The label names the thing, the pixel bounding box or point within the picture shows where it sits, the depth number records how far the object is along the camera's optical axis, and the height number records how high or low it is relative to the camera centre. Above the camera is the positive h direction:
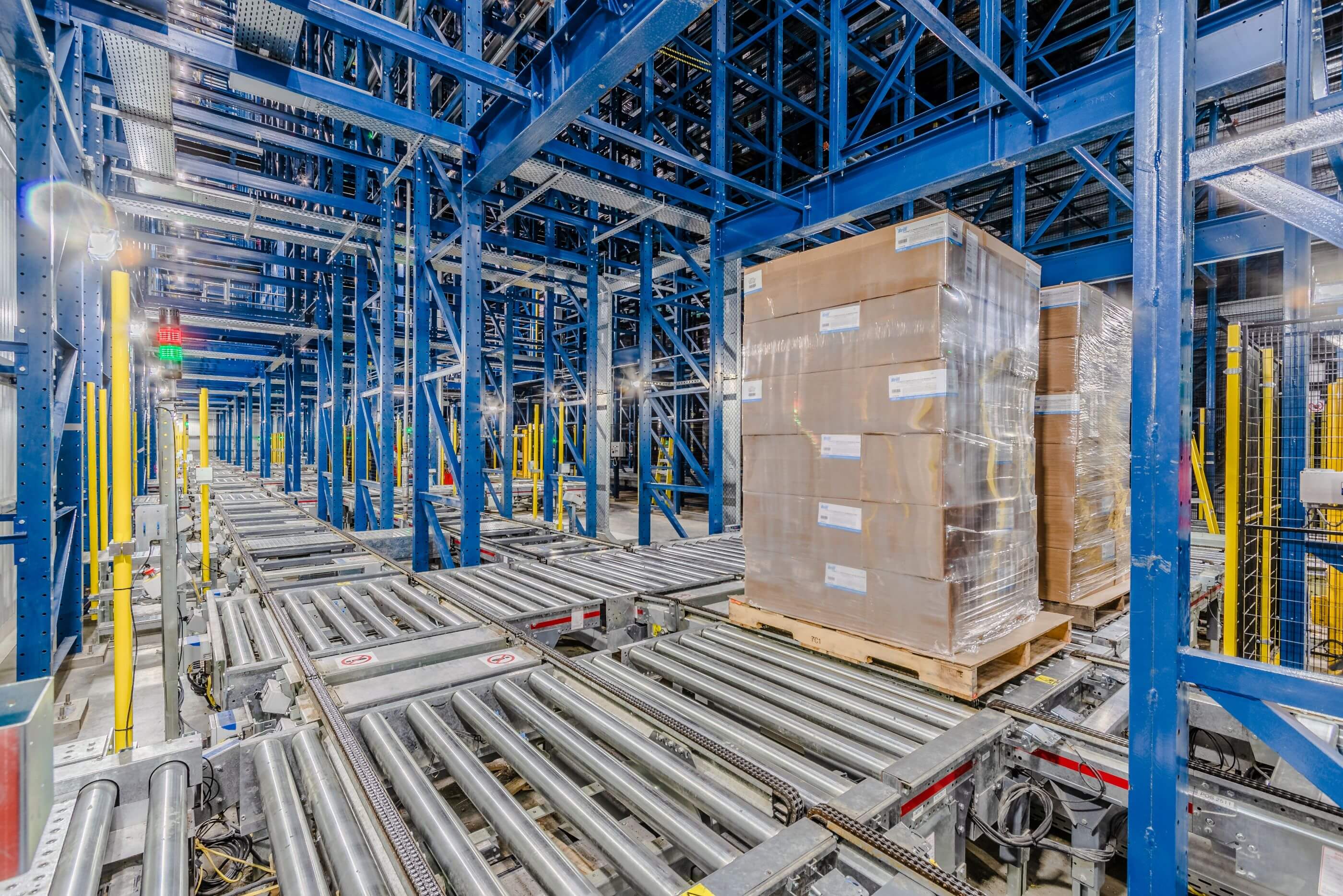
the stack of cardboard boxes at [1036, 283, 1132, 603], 3.35 +0.02
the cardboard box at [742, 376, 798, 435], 3.10 +0.19
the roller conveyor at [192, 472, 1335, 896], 1.62 -1.08
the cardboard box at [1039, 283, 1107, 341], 3.37 +0.74
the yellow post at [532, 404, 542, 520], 11.45 -0.28
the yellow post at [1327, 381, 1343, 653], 4.70 -0.70
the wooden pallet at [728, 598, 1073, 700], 2.47 -0.97
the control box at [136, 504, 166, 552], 2.86 -0.38
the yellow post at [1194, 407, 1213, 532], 7.61 -0.17
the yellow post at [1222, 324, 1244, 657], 3.72 -0.52
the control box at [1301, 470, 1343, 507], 2.84 -0.24
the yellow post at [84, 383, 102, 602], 5.16 -0.30
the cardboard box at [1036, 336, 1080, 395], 3.34 +0.42
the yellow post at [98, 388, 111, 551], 5.68 -0.13
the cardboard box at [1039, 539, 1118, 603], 3.44 -0.78
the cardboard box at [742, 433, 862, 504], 2.80 -0.12
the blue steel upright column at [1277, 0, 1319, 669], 3.91 +0.38
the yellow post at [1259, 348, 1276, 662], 4.20 -0.54
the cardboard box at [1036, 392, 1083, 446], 3.31 +0.11
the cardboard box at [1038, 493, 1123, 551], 3.39 -0.47
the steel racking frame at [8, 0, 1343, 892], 1.51 +2.32
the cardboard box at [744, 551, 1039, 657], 2.51 -0.76
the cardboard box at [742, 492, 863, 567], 2.82 -0.43
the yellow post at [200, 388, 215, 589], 5.00 -0.57
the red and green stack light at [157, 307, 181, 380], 3.28 +0.55
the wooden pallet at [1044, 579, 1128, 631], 3.48 -1.00
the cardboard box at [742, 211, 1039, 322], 2.50 +0.81
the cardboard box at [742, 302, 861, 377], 2.82 +0.50
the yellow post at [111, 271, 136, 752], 2.65 -0.37
